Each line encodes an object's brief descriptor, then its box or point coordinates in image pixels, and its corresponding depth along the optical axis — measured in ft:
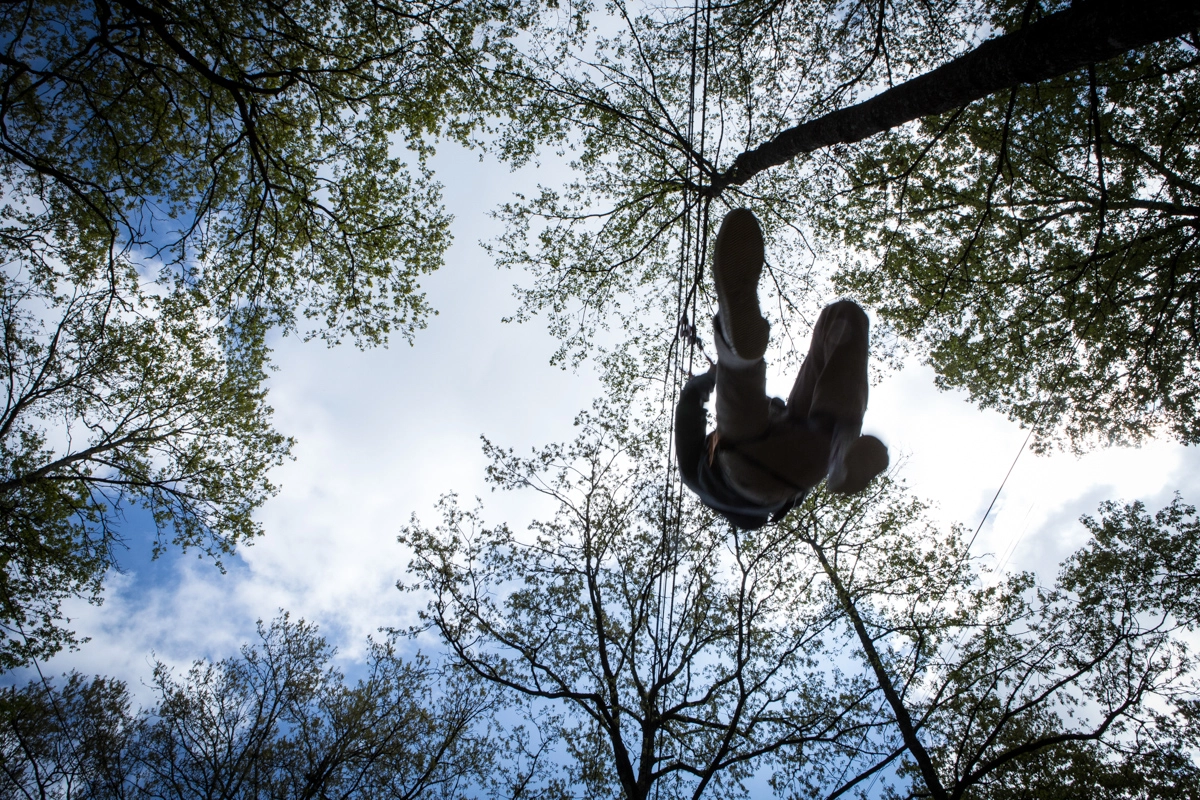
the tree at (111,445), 29.30
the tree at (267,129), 21.56
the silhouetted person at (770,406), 8.54
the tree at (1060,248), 24.49
